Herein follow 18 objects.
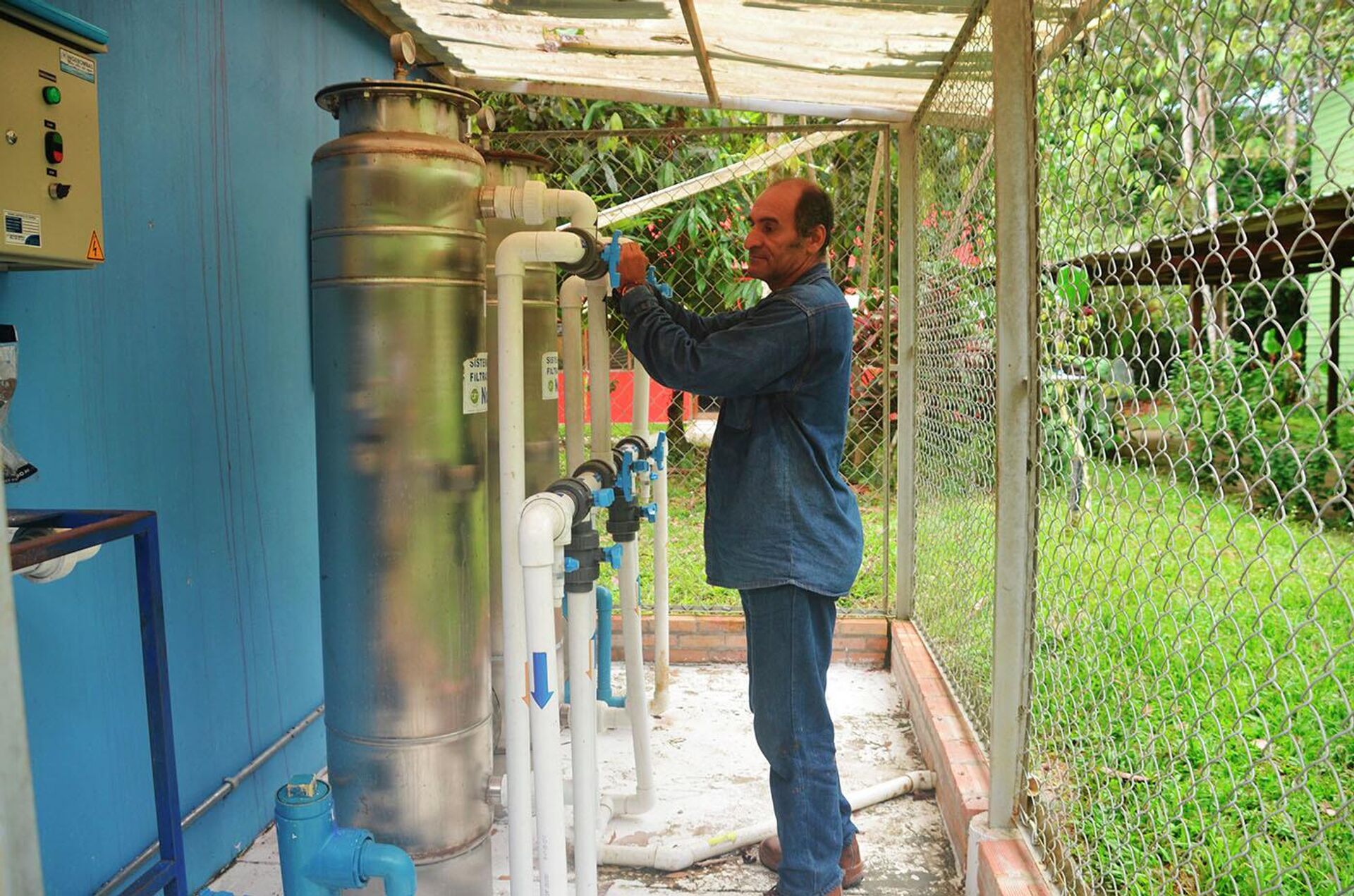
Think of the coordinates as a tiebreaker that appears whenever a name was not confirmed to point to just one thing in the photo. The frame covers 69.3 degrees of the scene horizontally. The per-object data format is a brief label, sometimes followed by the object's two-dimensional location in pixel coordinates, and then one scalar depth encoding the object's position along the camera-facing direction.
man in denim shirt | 2.62
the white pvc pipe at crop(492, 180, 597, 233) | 2.54
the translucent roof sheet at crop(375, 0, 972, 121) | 3.35
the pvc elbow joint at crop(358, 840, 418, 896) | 2.29
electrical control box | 1.80
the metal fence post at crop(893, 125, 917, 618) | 4.83
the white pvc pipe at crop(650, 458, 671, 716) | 3.69
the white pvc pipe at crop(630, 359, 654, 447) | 3.27
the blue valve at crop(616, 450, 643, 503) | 2.73
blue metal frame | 1.90
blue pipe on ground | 2.27
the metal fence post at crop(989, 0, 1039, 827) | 2.40
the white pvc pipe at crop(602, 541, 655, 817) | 3.16
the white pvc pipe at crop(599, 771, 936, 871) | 3.01
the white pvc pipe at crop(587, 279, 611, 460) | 2.86
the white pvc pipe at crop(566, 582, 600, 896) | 2.22
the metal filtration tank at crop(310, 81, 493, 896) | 2.38
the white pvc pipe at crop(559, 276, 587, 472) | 2.88
